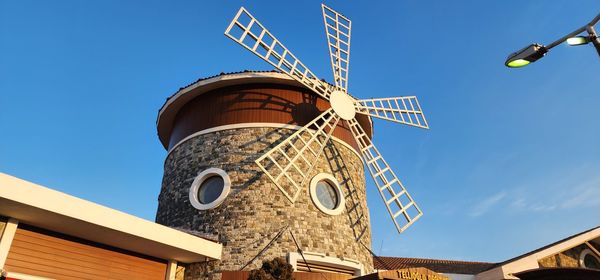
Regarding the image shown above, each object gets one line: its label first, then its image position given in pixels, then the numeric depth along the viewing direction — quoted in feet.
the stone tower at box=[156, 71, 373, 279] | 45.47
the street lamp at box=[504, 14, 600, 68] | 19.02
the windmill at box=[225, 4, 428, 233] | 48.14
